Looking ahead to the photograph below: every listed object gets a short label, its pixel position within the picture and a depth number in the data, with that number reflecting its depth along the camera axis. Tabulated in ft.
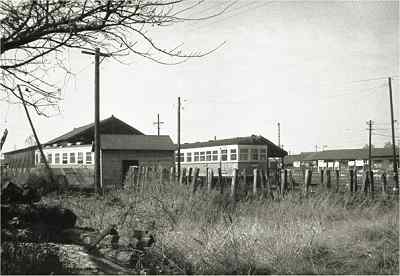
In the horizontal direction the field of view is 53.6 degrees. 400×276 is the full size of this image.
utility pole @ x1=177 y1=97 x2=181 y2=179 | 103.27
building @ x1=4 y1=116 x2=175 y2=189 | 89.40
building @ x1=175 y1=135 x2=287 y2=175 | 100.27
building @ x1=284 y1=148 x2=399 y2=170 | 185.06
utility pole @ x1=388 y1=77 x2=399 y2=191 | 95.14
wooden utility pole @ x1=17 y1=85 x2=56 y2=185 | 51.55
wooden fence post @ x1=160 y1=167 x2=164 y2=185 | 33.77
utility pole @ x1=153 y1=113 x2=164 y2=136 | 161.88
